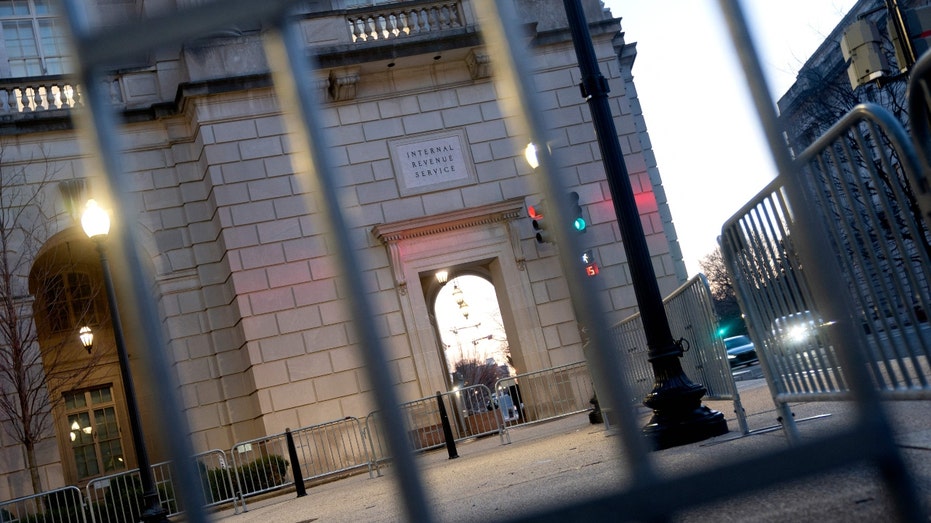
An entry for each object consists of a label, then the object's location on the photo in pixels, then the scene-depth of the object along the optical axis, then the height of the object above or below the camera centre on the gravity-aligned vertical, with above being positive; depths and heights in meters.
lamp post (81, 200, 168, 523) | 10.41 +1.52
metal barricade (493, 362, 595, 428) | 16.84 -0.04
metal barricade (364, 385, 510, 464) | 15.96 +0.03
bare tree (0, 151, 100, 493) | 17.80 +4.29
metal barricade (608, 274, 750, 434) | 7.35 +0.10
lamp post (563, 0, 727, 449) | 7.55 +0.61
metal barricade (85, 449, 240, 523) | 14.53 +0.06
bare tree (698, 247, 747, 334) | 73.25 +4.64
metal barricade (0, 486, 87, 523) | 14.38 +0.27
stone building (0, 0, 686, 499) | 18.22 +5.00
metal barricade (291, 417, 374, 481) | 16.22 +0.06
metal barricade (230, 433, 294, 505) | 15.18 +0.04
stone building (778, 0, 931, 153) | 25.06 +6.32
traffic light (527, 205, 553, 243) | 14.45 +2.86
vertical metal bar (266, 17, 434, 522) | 1.57 +0.44
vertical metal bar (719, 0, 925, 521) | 1.64 +0.15
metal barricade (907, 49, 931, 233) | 2.72 +0.48
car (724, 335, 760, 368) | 28.75 -0.31
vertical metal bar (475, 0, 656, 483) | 1.51 +0.28
